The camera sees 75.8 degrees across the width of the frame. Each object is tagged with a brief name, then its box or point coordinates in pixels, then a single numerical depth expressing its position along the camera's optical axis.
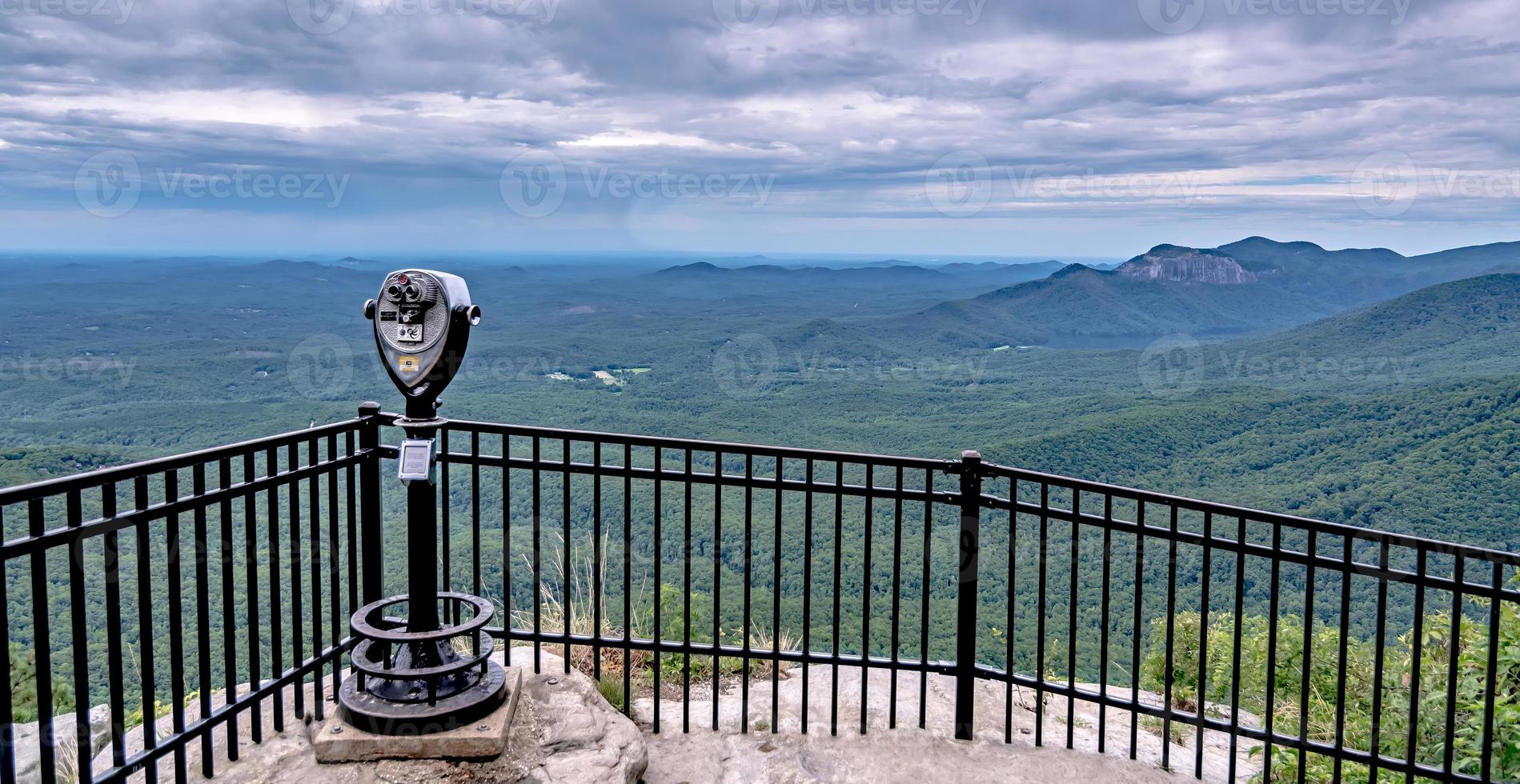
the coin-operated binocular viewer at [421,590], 3.92
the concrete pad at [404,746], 3.86
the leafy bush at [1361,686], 4.27
